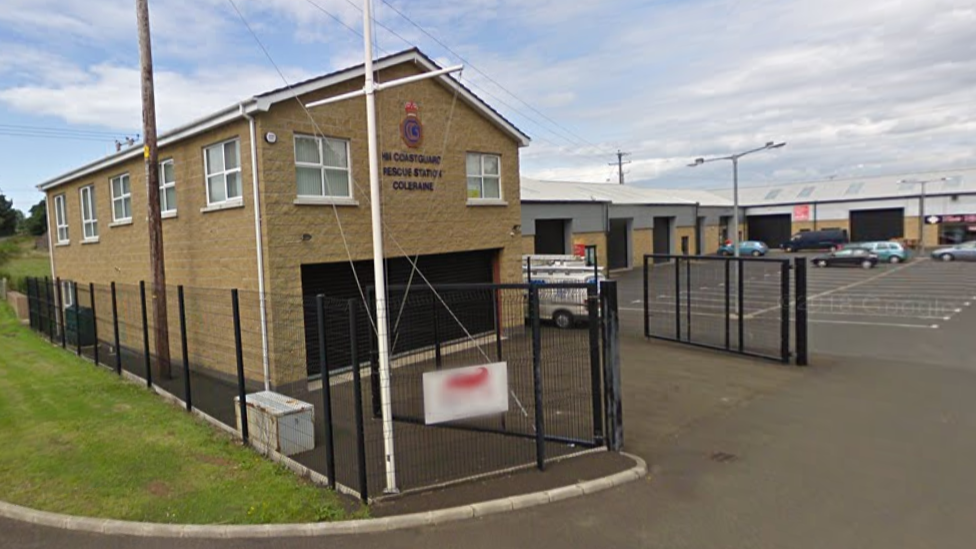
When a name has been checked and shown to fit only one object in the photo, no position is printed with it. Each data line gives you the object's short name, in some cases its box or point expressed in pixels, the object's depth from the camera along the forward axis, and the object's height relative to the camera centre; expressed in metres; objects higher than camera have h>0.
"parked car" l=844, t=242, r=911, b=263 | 42.88 -1.41
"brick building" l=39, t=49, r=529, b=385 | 11.77 +1.39
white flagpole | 6.31 -0.32
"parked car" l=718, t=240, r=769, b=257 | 52.31 -1.01
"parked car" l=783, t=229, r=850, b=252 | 54.88 -0.53
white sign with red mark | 6.73 -1.67
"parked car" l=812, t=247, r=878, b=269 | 41.09 -1.77
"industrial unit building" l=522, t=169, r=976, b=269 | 36.22 +1.99
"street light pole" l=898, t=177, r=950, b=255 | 51.03 +1.13
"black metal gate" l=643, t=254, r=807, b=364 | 13.63 -2.23
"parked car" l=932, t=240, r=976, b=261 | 43.00 -1.74
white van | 22.42 -0.97
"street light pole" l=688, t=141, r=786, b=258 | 22.66 +2.53
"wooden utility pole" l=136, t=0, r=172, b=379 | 12.95 +1.74
